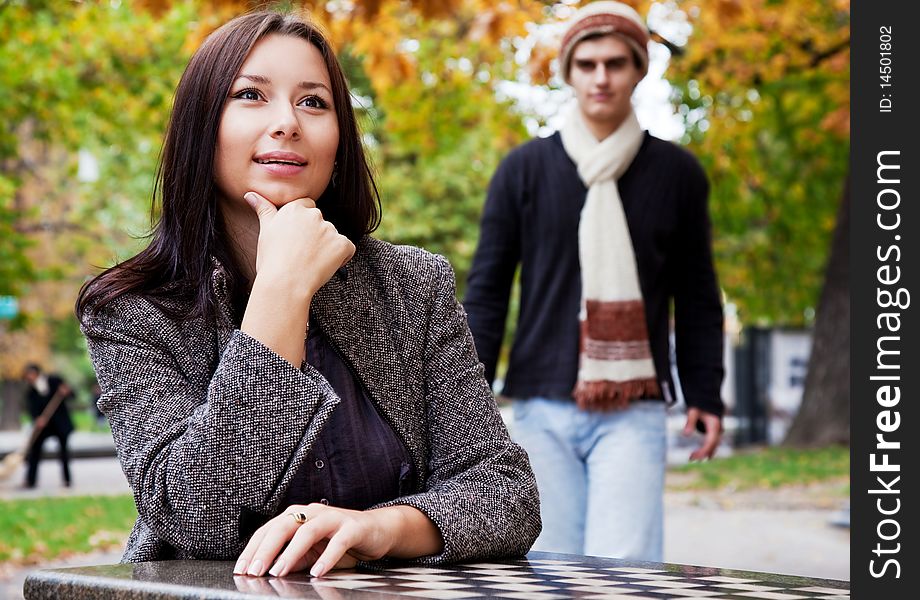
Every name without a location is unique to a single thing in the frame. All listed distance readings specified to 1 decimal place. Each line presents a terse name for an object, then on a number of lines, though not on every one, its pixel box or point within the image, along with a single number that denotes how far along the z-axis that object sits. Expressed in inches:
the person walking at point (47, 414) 706.2
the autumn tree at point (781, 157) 631.2
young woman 82.5
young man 173.3
